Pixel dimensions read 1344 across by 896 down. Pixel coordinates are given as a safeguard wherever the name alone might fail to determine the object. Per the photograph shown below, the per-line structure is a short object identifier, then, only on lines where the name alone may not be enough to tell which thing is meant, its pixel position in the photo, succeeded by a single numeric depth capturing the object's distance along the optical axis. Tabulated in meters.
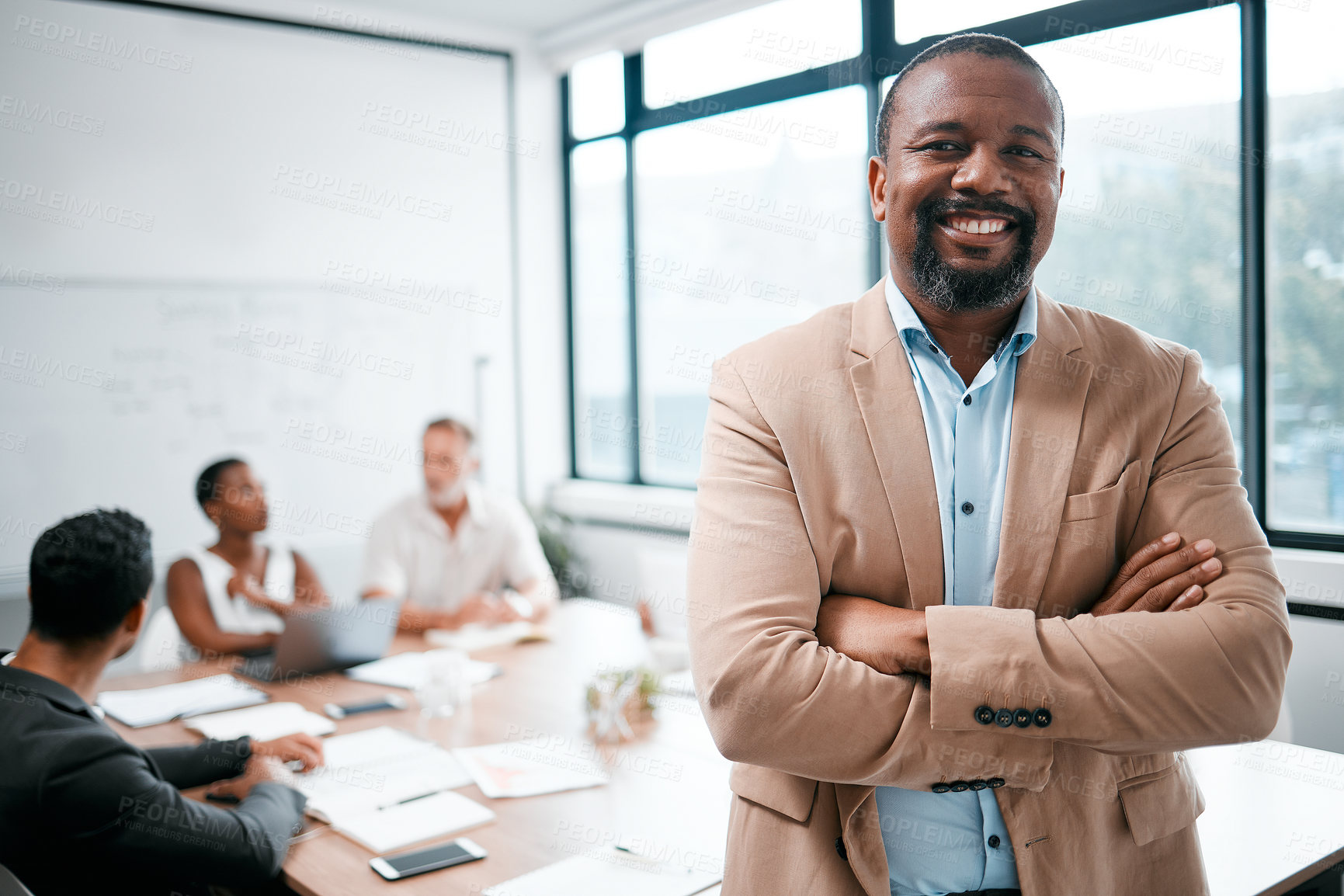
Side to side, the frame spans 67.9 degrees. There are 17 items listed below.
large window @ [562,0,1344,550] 3.35
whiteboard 4.32
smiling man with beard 1.17
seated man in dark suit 1.64
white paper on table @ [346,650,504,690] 2.94
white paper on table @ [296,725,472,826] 2.06
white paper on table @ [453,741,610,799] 2.12
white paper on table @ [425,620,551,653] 3.36
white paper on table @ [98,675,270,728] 2.67
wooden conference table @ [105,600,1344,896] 1.77
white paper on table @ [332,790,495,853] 1.88
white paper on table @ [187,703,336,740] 2.51
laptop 2.88
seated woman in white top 3.22
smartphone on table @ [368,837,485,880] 1.75
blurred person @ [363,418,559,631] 4.07
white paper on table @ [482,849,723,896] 1.68
